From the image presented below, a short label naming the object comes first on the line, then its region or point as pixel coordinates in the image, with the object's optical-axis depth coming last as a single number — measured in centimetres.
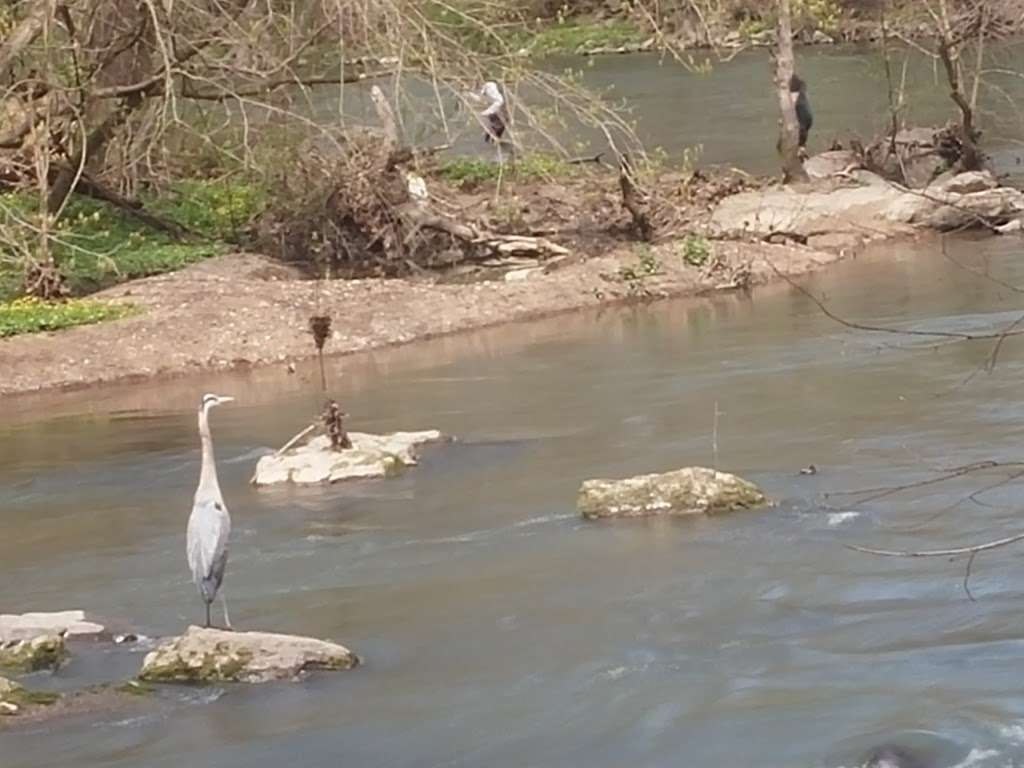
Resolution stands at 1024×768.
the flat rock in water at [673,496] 2072
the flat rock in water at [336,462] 2400
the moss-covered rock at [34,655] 1678
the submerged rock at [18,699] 1554
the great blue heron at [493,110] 3557
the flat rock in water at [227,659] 1602
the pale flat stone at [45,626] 1743
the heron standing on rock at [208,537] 1750
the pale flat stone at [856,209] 3915
